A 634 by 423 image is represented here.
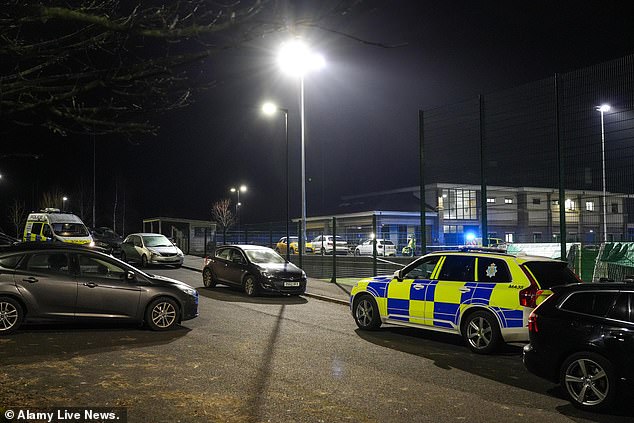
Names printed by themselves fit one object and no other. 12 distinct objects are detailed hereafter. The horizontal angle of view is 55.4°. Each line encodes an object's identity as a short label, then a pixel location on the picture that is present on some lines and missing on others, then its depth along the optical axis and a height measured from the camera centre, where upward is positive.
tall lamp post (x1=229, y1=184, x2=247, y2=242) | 68.94 +7.25
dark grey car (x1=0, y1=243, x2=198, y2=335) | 10.02 -0.70
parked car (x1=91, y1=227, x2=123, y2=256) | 35.32 +0.79
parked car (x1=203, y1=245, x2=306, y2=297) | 16.72 -0.66
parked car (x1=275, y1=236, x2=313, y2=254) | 27.40 +0.06
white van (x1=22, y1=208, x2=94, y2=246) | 27.11 +0.98
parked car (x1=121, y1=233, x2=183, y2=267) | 26.11 -0.08
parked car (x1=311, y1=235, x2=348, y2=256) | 22.05 +0.08
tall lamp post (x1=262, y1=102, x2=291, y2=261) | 23.55 +5.52
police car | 9.12 -0.75
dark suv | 6.20 -1.02
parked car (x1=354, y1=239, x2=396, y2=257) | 20.52 -0.01
